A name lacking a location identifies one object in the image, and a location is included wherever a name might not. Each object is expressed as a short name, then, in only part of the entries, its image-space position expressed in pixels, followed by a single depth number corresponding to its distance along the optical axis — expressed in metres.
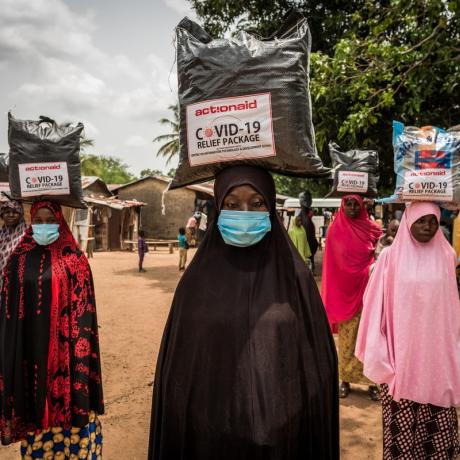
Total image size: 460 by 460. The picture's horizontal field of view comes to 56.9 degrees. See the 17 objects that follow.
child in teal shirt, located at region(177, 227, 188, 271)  12.92
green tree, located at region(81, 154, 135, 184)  36.09
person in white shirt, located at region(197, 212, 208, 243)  16.87
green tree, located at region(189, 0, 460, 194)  6.29
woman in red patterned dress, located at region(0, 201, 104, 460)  2.70
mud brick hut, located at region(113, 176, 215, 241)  24.94
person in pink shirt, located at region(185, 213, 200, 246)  14.31
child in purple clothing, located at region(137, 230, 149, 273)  13.58
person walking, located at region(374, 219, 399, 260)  4.96
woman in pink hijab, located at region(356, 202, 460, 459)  2.57
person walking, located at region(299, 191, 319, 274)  10.52
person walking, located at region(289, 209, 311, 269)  10.13
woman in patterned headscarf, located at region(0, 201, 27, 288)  4.01
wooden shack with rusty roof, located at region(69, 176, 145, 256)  19.92
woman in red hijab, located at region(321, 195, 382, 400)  4.29
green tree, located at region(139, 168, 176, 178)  48.02
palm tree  28.38
